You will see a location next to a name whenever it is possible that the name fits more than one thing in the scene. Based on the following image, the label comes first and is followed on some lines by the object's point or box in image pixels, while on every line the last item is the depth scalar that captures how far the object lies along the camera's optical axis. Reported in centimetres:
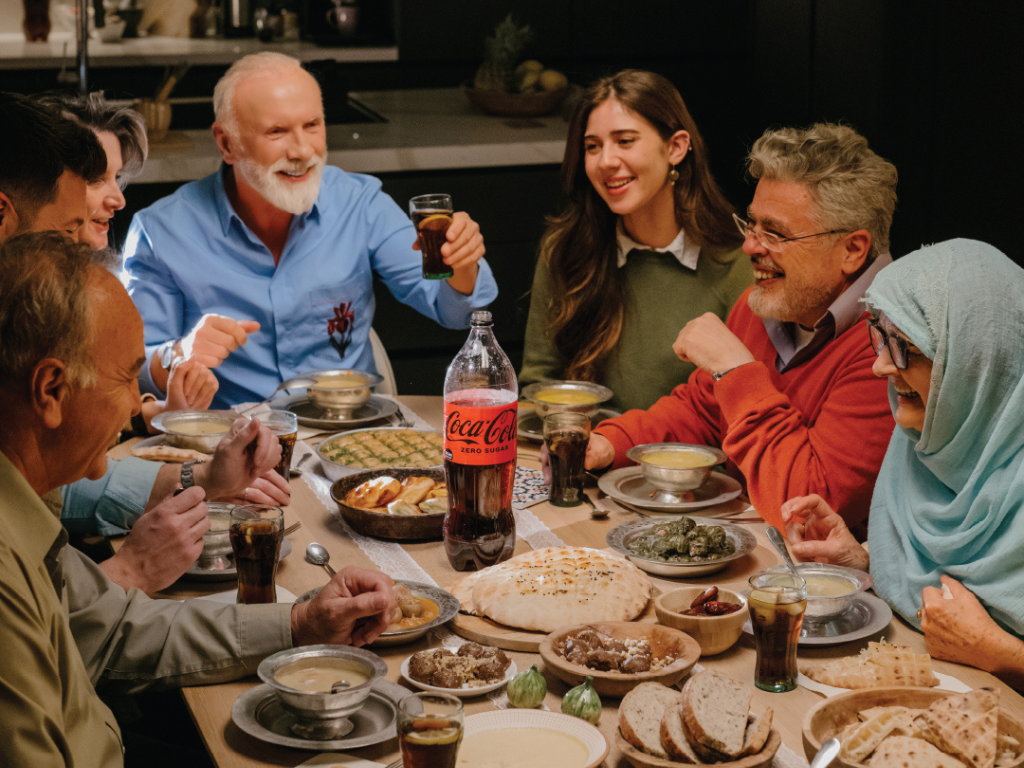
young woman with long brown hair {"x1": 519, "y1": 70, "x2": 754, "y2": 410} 297
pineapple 496
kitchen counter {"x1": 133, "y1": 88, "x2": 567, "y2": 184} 438
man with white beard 318
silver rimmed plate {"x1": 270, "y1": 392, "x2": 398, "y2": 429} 267
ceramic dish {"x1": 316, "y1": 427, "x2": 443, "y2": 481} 230
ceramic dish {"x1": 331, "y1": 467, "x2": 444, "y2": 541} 203
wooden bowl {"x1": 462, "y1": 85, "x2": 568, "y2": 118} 507
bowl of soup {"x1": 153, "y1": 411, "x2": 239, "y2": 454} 241
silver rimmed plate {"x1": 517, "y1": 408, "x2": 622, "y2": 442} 255
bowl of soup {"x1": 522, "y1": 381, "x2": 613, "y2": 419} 257
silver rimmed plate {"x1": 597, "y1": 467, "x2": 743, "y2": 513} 216
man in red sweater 213
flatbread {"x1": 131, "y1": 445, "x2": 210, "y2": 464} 238
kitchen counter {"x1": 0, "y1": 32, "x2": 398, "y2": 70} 505
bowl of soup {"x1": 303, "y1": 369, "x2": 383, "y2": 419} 271
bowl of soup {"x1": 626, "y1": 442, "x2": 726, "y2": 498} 218
